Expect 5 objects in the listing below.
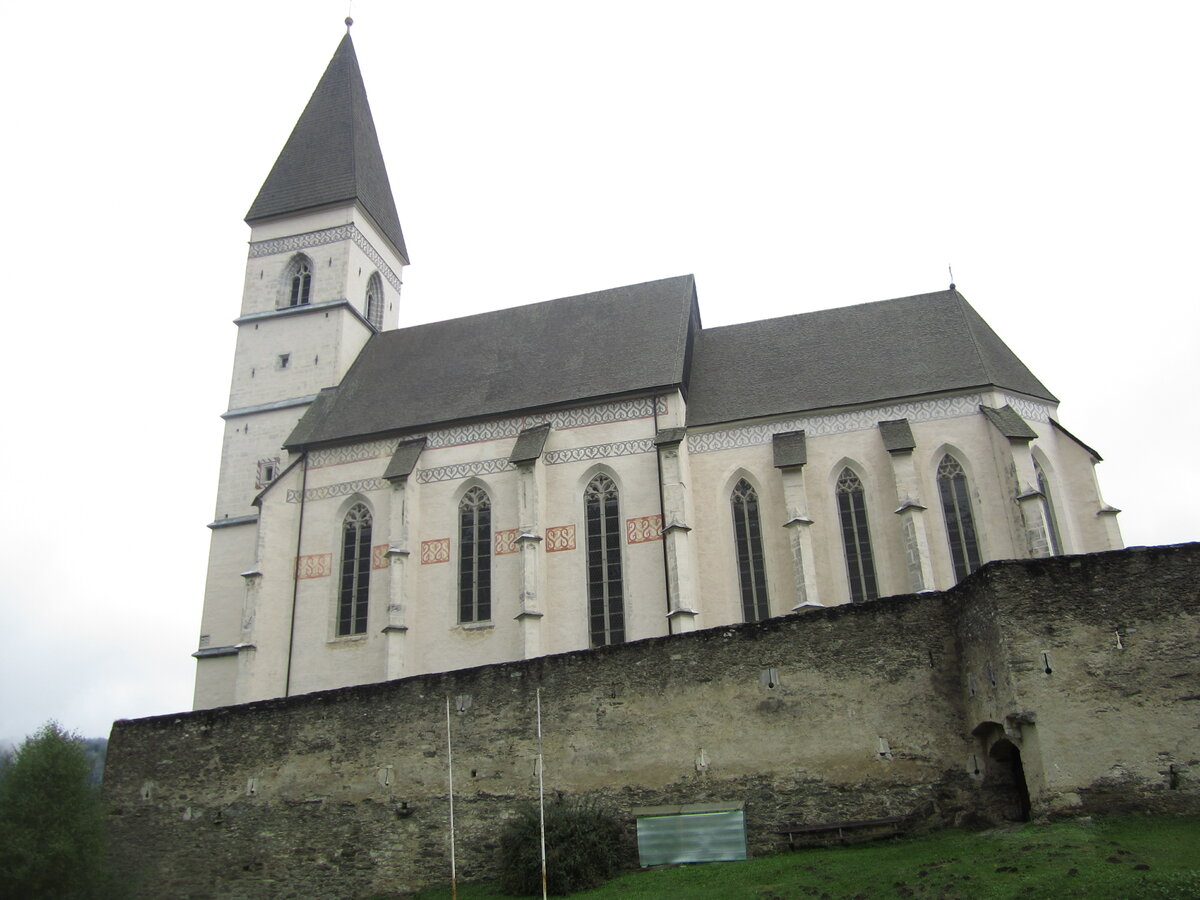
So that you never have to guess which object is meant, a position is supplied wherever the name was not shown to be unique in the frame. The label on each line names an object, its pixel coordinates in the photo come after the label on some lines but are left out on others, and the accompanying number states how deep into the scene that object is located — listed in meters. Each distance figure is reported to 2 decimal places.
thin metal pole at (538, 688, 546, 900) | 16.73
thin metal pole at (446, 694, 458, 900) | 16.59
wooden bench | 15.87
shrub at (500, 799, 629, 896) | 16.58
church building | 27.19
